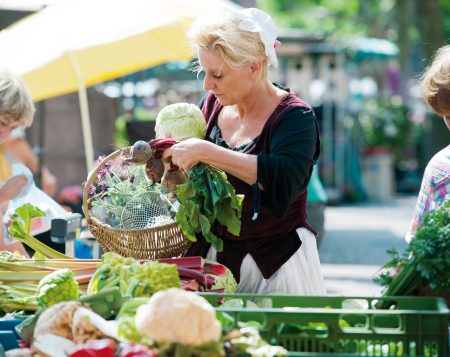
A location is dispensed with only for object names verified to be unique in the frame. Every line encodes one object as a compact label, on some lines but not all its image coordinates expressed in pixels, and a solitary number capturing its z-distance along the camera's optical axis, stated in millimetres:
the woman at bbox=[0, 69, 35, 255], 4605
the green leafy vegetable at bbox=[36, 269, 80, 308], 3137
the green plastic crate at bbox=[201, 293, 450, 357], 2625
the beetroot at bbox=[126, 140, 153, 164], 3381
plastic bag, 5102
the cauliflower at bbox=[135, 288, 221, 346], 2385
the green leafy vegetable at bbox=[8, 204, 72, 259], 3830
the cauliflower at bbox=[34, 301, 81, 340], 2682
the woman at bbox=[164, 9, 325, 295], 3340
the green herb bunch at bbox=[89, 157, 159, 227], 3613
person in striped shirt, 3760
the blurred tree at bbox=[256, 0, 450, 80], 18656
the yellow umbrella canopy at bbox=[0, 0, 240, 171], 7750
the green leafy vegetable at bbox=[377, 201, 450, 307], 2771
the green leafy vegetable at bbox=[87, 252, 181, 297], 2900
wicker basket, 3524
